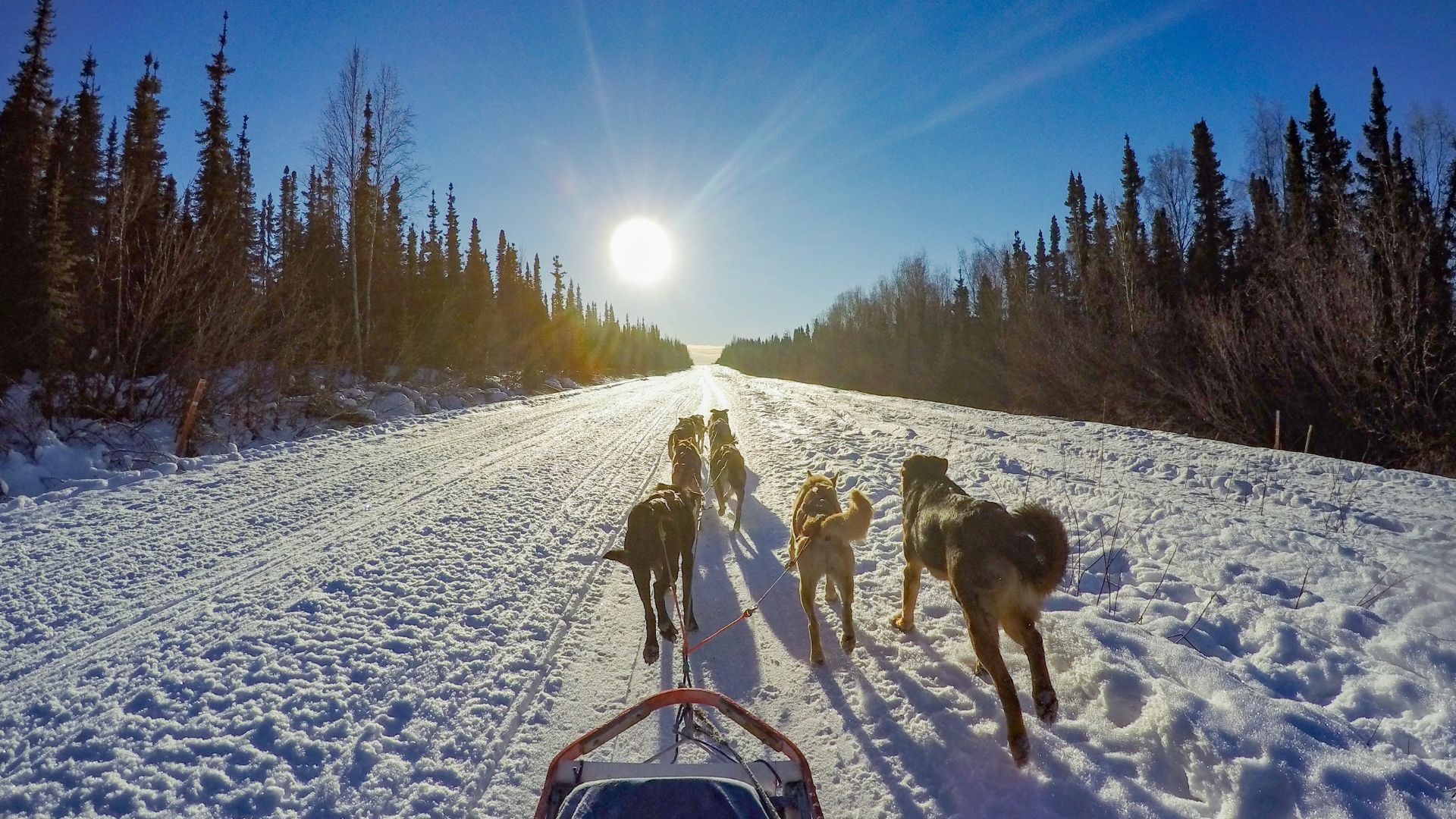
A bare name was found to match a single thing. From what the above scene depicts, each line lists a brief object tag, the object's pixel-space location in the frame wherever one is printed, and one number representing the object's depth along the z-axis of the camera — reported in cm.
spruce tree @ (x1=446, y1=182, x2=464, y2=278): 4050
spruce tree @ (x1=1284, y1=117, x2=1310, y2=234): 2456
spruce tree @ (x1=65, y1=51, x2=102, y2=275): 1656
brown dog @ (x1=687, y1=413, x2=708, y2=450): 1158
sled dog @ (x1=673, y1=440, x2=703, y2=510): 734
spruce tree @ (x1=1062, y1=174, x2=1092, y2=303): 4131
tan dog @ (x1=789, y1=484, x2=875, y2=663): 393
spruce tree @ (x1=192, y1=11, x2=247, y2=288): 1983
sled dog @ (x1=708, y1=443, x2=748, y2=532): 754
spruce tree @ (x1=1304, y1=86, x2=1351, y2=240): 2425
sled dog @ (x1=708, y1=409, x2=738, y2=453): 930
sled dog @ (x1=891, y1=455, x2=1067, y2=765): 283
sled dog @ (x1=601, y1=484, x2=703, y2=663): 386
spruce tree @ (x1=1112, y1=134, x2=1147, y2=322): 2533
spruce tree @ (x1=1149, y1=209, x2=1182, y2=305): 2852
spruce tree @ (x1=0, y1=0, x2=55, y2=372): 1016
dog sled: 172
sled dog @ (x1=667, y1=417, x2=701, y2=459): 924
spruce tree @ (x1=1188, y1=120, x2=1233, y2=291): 2891
